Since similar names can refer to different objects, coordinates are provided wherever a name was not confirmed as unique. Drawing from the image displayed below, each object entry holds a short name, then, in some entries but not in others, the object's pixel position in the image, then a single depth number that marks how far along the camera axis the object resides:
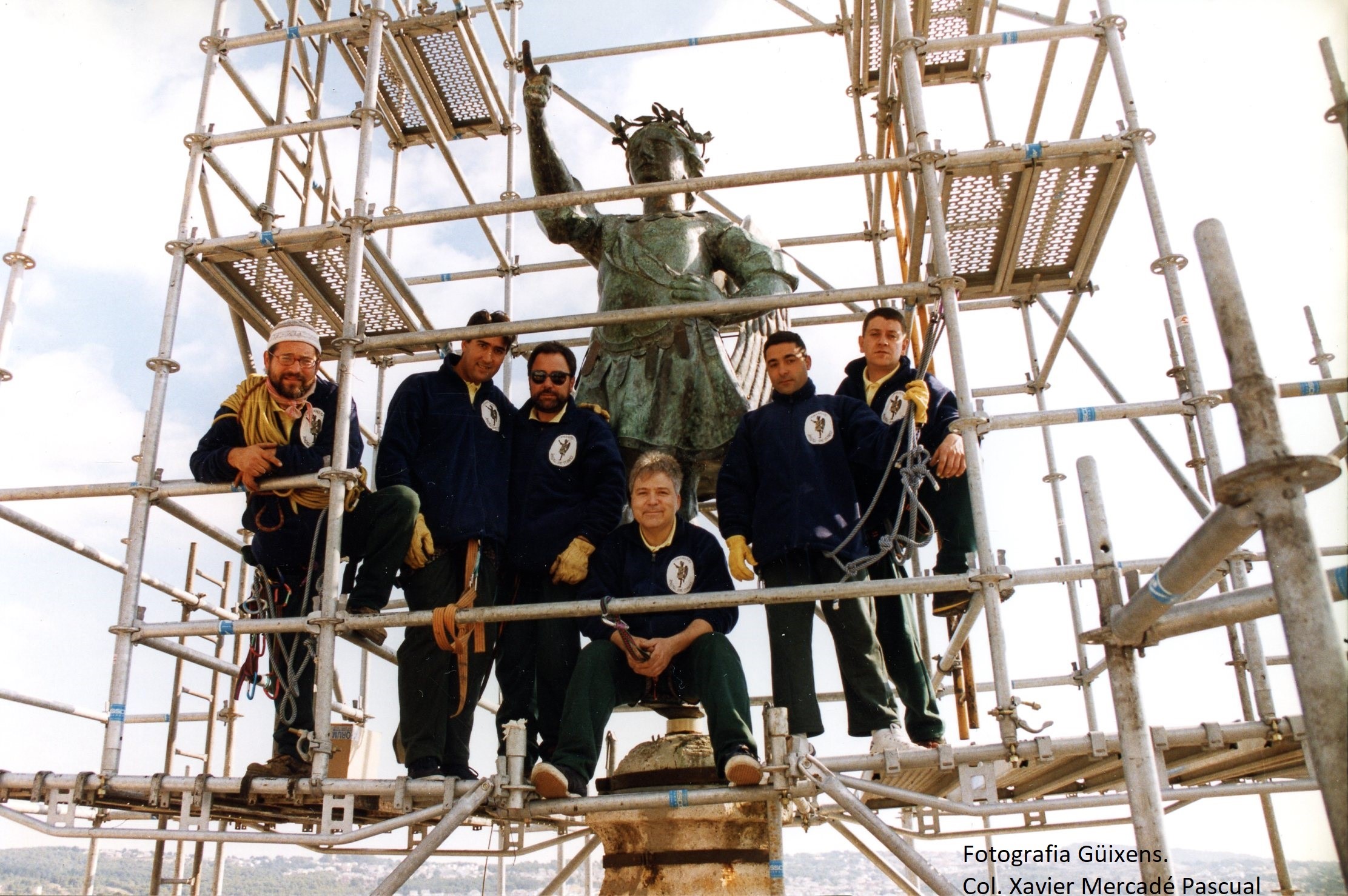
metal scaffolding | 2.12
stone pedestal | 4.37
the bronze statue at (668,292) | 6.02
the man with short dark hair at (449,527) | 4.38
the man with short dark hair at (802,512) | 4.36
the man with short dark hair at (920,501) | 4.52
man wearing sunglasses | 4.68
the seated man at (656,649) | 3.96
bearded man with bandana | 4.49
